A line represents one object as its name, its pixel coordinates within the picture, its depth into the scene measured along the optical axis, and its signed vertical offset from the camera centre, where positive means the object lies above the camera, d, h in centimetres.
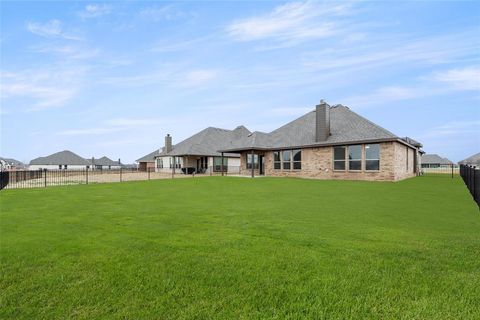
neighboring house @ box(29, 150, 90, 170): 7012 +70
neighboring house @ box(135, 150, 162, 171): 5490 +45
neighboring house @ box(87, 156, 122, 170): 8156 +26
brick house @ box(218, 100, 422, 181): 2025 +100
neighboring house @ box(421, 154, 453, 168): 7669 -51
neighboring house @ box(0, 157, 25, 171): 10128 +93
